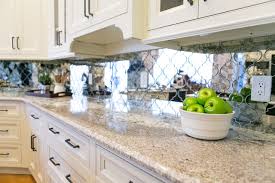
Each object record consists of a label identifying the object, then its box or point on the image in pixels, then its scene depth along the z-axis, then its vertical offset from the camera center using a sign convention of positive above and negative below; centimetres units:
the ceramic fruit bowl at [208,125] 84 -17
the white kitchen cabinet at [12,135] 231 -59
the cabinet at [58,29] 191 +46
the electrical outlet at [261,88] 98 -3
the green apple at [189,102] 92 -9
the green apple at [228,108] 88 -11
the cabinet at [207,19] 69 +21
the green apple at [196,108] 88 -11
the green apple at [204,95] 93 -6
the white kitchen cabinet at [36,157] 195 -73
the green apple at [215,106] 85 -10
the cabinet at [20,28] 270 +59
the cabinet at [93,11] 116 +39
